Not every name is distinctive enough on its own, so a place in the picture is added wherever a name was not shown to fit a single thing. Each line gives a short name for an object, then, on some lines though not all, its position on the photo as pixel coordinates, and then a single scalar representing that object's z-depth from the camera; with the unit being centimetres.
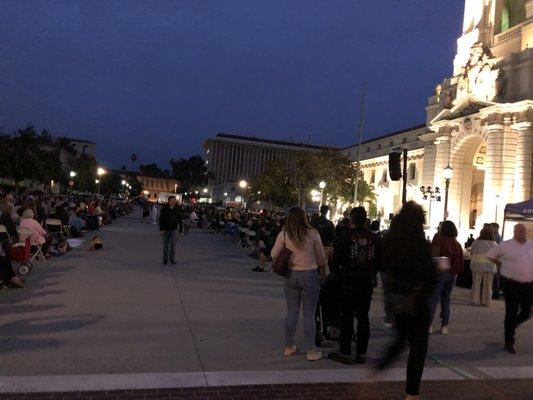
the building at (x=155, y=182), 18200
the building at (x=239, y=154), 13812
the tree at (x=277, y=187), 5578
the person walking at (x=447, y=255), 804
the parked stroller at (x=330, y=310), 666
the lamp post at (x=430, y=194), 3536
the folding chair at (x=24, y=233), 1107
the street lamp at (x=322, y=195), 4454
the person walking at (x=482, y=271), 1086
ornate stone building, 3228
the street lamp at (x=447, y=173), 2444
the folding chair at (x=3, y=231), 996
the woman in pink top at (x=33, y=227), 1129
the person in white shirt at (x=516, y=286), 715
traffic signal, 1608
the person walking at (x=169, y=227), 1354
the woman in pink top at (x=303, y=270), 604
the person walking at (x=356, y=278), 592
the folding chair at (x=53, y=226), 1505
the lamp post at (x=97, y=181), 8256
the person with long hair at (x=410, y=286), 464
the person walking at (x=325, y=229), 1006
